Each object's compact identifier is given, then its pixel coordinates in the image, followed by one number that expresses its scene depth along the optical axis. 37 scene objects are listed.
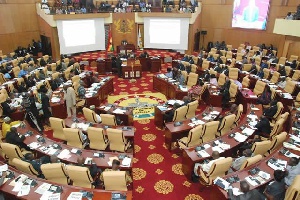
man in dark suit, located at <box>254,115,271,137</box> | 7.61
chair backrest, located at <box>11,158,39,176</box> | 5.78
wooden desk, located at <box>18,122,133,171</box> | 6.12
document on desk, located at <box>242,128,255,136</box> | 7.44
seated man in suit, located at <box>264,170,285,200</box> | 5.14
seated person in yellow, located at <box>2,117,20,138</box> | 7.57
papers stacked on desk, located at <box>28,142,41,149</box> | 6.80
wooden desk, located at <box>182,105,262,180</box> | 6.40
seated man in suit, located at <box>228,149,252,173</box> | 6.14
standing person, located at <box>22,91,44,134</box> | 8.75
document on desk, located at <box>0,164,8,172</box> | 5.72
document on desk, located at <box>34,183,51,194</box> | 5.20
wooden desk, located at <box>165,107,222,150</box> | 7.74
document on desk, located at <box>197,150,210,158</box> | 6.42
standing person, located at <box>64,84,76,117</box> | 9.40
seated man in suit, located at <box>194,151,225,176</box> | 5.97
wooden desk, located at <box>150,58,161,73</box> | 15.40
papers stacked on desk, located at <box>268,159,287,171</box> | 5.93
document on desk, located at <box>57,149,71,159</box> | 6.44
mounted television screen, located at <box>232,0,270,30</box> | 18.27
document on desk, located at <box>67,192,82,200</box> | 5.02
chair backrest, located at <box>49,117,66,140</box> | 7.70
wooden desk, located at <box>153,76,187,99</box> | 10.96
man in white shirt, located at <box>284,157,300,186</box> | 5.36
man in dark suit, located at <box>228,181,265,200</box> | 4.84
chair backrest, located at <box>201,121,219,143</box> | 7.34
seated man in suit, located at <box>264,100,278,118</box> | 8.72
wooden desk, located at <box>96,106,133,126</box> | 8.82
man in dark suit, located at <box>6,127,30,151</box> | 6.86
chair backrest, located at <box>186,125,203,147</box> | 7.05
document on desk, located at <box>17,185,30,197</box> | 5.13
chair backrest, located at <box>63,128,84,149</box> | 7.07
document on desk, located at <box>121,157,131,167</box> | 6.11
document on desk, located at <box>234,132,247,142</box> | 7.12
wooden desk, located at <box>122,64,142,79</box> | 14.20
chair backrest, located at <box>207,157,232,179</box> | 5.64
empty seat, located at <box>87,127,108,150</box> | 7.03
